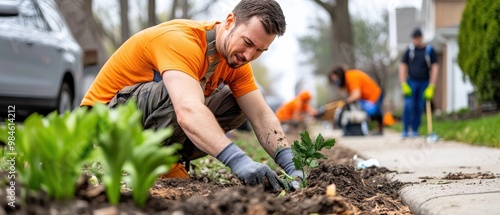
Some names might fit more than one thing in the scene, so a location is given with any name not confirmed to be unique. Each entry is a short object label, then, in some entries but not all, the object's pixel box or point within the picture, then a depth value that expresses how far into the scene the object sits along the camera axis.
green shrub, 13.21
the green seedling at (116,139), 2.37
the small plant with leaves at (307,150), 4.01
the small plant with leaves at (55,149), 2.39
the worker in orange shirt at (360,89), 14.52
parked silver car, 7.83
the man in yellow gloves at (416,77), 12.61
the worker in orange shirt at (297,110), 20.38
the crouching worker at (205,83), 3.88
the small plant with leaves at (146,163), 2.43
